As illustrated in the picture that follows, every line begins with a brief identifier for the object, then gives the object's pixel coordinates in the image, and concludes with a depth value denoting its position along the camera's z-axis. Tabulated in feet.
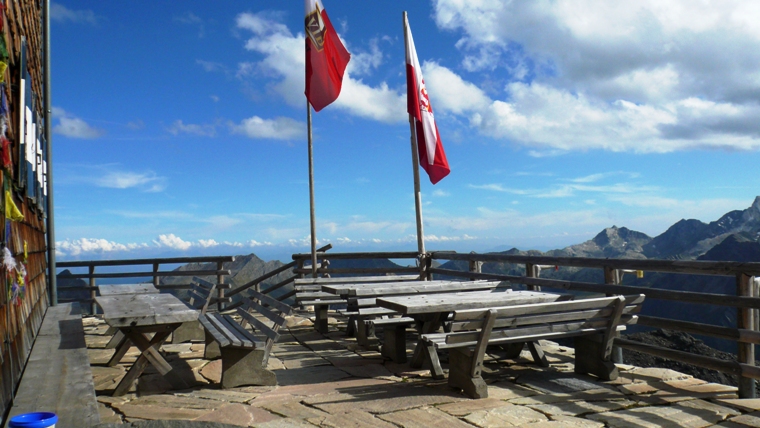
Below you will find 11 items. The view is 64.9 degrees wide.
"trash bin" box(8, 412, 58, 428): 6.73
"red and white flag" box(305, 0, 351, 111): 31.60
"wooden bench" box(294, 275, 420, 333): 24.12
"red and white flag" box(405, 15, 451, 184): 31.30
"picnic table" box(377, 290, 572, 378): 16.51
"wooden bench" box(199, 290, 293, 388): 16.06
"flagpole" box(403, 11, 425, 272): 30.50
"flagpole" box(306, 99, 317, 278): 31.71
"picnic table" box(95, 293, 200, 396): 14.40
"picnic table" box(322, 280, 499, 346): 18.92
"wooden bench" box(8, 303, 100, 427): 8.71
